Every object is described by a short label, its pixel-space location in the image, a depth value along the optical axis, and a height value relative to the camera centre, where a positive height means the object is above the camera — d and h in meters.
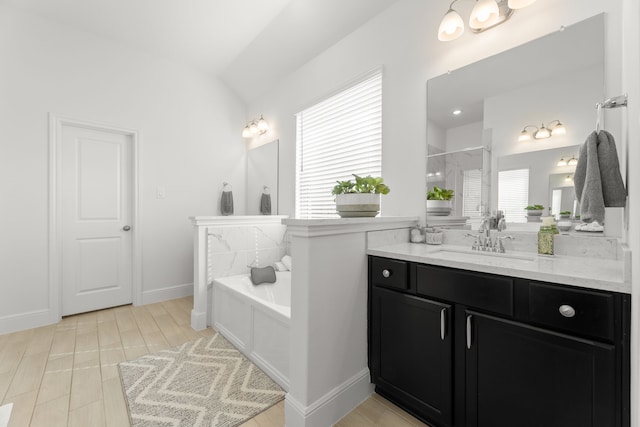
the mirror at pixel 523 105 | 1.39 +0.62
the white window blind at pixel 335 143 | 2.37 +0.67
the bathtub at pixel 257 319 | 1.70 -0.77
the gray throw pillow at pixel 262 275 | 2.58 -0.59
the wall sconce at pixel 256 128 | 3.50 +1.08
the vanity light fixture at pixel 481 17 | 1.53 +1.11
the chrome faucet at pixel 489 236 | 1.57 -0.13
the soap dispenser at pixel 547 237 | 1.44 -0.12
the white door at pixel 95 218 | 2.78 -0.06
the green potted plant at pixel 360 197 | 1.74 +0.10
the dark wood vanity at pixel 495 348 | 0.90 -0.54
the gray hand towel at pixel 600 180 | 1.01 +0.12
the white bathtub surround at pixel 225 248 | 2.53 -0.35
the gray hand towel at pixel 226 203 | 3.67 +0.12
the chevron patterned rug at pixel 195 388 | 1.43 -1.04
